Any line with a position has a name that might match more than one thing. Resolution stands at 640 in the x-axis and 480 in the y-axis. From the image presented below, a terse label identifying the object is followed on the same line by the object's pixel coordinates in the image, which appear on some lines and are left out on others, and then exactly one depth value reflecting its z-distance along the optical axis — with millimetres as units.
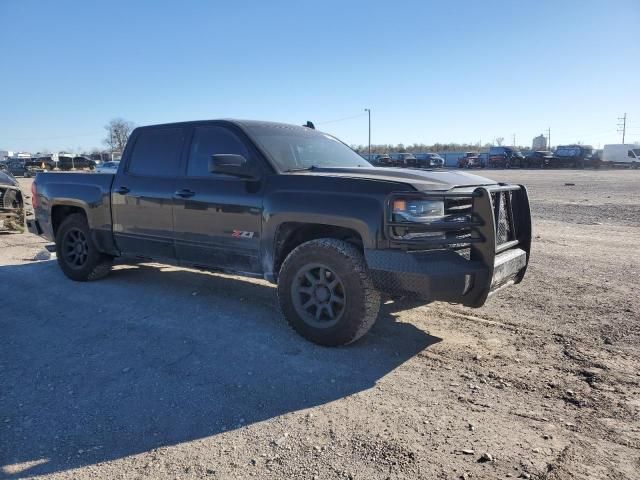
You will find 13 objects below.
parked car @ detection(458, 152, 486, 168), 56444
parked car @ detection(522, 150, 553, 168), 50250
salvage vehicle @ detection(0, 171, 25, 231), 9852
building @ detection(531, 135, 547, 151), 85625
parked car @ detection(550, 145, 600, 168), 49969
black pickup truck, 3699
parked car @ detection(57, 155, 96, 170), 47516
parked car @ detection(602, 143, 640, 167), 53312
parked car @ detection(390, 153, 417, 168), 51362
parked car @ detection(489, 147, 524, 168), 51656
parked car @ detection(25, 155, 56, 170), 44019
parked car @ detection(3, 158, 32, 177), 44650
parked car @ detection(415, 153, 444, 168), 51875
